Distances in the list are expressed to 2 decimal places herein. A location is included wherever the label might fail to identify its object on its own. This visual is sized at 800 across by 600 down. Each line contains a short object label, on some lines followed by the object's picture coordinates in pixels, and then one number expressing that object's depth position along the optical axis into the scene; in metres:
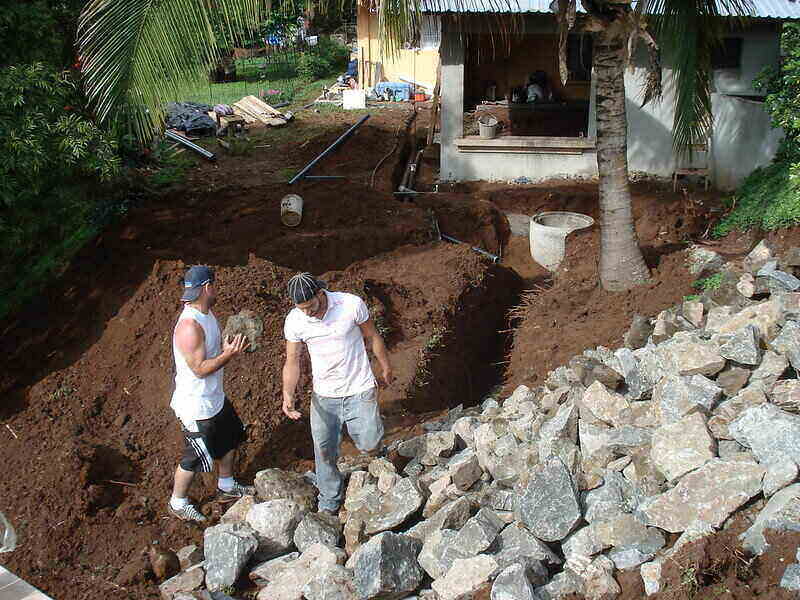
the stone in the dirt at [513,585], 4.28
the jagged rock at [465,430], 6.39
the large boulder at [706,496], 4.50
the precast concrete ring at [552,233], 10.93
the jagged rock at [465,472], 5.57
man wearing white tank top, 5.38
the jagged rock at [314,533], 5.41
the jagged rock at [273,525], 5.46
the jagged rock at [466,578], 4.53
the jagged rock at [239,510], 5.75
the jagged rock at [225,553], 5.12
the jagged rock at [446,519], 5.07
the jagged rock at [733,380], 5.62
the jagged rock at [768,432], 4.61
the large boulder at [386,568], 4.66
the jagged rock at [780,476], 4.39
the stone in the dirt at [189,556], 5.45
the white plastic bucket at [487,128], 13.37
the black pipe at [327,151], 13.62
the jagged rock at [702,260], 8.53
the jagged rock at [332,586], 4.74
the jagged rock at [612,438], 5.36
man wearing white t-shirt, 5.34
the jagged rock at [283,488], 5.81
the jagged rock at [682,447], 4.87
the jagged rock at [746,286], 7.02
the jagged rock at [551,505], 4.76
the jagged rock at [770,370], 5.48
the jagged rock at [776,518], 4.13
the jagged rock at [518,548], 4.67
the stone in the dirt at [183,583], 5.14
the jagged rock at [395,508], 5.28
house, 12.29
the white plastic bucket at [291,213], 10.94
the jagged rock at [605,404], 5.80
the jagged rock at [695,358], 5.77
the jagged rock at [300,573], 4.98
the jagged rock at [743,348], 5.63
